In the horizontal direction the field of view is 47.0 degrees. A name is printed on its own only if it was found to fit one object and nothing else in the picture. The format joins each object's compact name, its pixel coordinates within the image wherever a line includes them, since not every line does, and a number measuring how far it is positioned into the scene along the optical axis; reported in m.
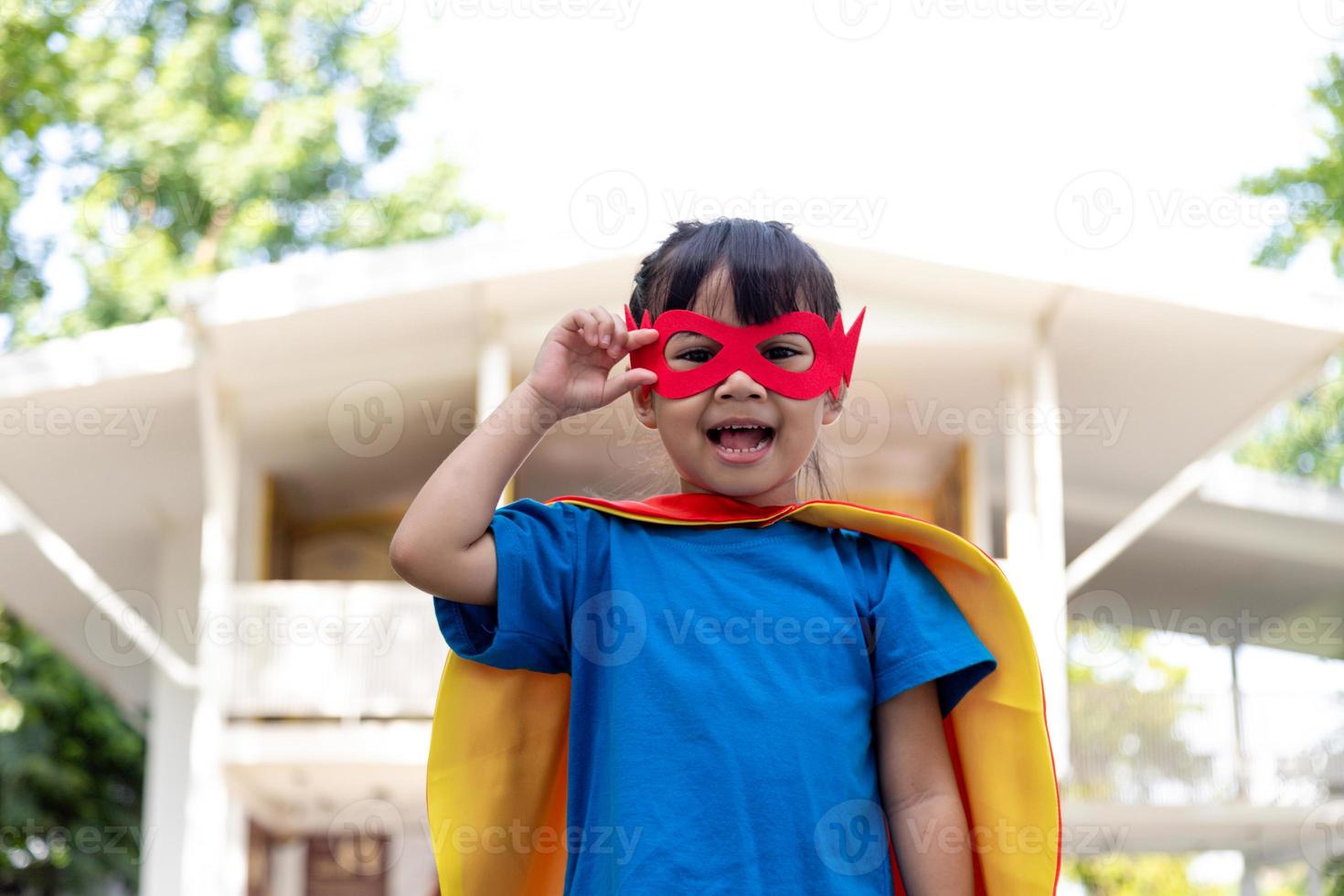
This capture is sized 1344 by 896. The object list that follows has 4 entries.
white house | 10.66
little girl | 2.02
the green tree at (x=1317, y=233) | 20.95
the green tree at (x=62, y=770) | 21.84
